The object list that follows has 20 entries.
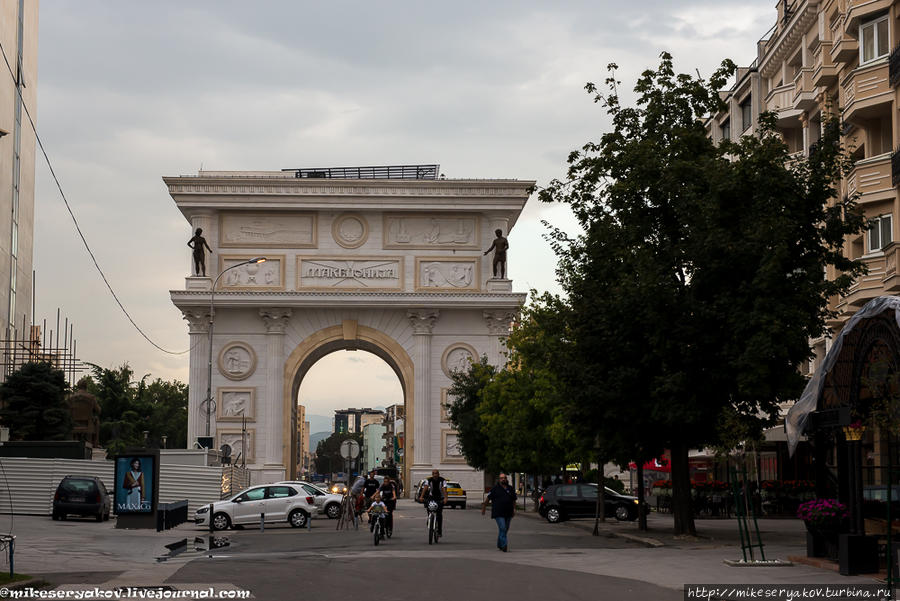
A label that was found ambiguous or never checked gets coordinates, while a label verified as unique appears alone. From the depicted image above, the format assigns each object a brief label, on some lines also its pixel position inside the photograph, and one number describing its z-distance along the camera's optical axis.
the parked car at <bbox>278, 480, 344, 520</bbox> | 43.22
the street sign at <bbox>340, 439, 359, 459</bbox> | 39.91
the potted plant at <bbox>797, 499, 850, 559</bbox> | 19.73
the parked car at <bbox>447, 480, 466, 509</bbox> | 60.72
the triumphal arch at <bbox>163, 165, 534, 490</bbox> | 68.31
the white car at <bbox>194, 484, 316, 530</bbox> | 36.97
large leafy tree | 27.48
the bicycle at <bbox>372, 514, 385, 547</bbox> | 27.67
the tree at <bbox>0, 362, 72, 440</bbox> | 48.34
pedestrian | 25.54
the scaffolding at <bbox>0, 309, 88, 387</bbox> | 54.59
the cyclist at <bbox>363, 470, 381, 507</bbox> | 35.97
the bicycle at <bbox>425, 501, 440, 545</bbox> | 27.84
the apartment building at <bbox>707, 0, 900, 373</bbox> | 35.34
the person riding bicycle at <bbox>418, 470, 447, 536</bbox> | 28.30
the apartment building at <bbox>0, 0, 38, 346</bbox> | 55.75
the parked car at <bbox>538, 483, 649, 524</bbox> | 43.16
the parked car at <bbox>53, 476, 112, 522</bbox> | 37.34
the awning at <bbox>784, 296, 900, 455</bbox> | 18.92
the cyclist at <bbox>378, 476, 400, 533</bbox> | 29.56
